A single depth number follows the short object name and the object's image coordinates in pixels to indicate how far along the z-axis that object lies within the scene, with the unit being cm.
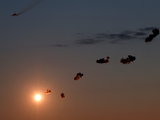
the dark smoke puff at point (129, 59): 16929
